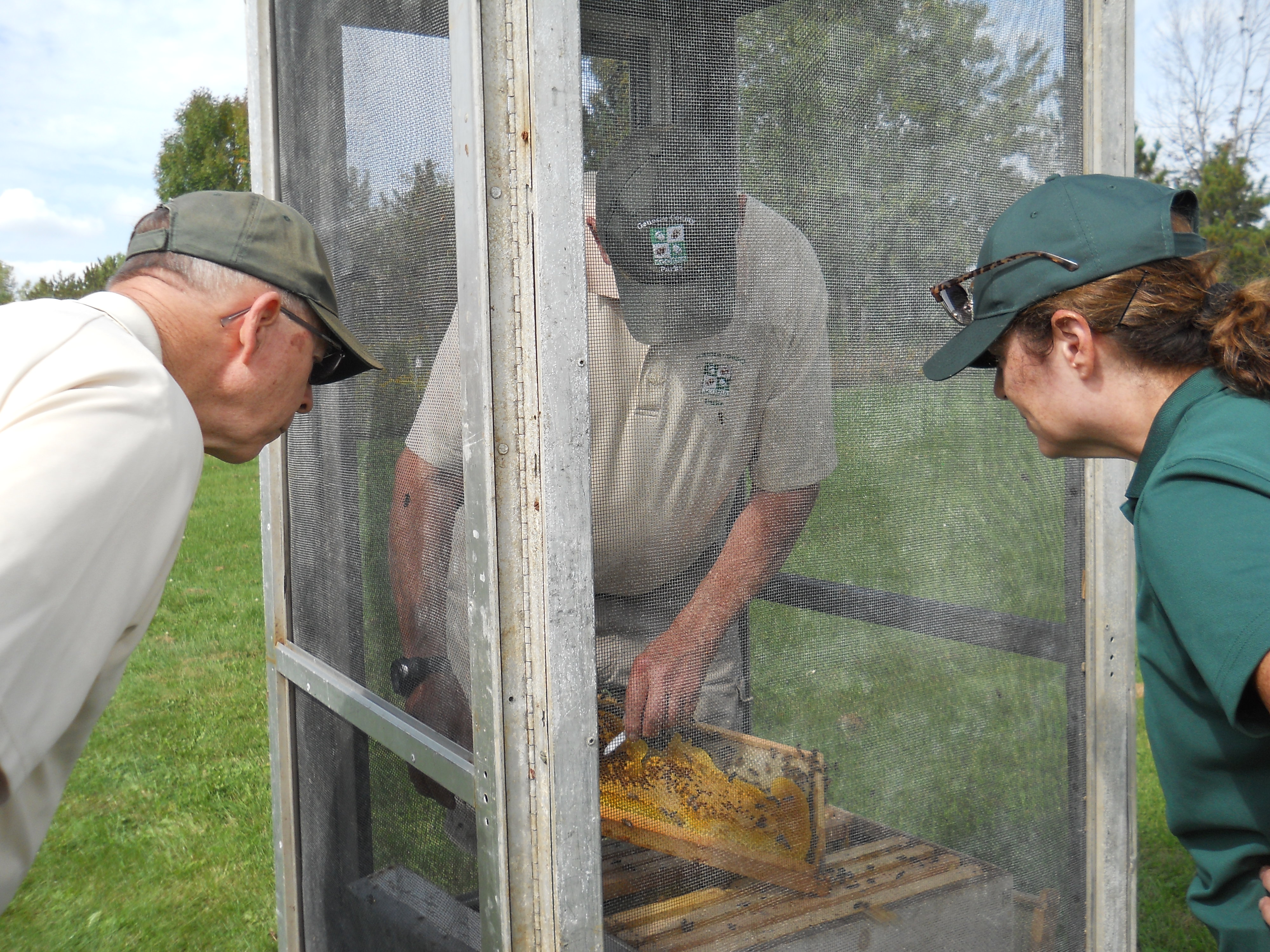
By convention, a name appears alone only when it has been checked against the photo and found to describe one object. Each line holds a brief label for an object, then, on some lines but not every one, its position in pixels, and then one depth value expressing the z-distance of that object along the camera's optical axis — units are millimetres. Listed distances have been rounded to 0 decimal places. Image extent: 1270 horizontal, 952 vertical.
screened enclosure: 1537
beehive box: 1683
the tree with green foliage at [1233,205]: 16859
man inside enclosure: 1607
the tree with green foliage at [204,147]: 33656
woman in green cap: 1192
